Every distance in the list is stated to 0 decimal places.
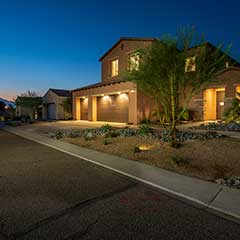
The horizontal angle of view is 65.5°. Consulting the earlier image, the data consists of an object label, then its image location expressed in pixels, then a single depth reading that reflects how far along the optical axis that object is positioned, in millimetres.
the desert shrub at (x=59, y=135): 11098
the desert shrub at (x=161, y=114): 9205
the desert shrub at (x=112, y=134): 10020
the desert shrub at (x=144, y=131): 9625
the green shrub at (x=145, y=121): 16412
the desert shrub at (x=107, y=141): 8654
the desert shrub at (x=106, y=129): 11500
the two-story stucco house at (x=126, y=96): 15945
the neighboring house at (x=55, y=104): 28125
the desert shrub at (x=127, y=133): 10062
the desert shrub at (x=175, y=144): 7270
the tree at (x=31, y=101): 29622
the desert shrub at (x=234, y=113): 11402
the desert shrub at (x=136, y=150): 7128
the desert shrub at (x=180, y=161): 5684
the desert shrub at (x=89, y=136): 10025
